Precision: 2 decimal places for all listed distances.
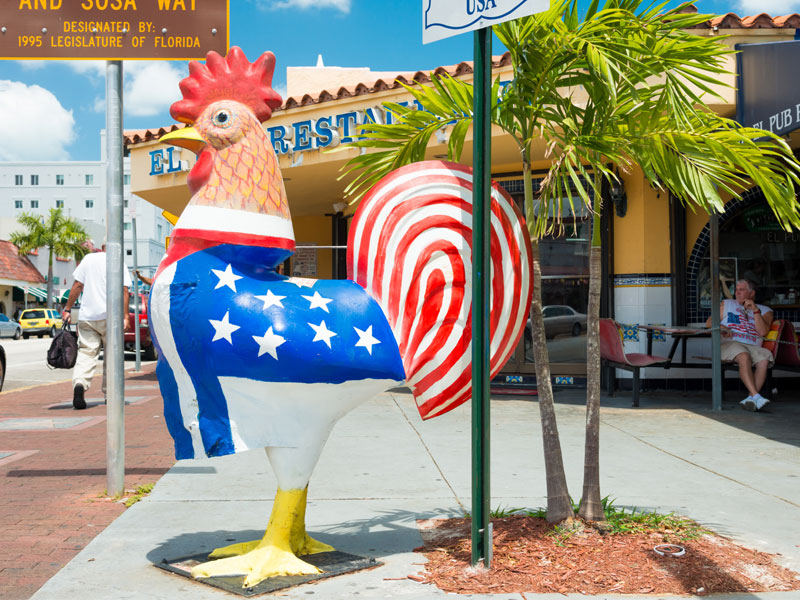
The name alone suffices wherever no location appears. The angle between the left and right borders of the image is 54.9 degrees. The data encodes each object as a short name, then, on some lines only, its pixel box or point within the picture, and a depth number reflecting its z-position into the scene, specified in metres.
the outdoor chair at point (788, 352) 9.78
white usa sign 3.28
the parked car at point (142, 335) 17.39
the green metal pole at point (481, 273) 3.41
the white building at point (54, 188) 83.38
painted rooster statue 3.33
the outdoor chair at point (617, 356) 9.55
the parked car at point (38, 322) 41.72
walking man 8.91
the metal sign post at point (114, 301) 5.17
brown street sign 5.09
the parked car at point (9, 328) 38.09
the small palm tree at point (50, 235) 58.94
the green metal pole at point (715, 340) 9.21
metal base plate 3.44
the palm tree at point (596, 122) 3.81
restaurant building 10.90
